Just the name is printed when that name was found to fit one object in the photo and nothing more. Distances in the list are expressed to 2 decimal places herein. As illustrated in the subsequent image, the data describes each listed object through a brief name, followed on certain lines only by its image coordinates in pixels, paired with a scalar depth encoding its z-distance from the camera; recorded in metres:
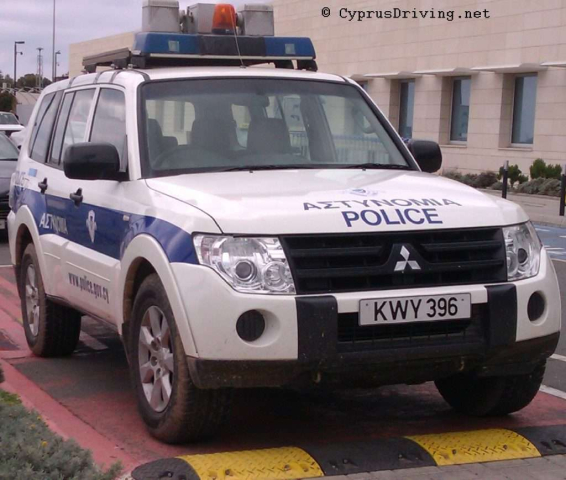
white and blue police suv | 4.73
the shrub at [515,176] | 26.75
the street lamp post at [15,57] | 105.41
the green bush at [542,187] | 24.89
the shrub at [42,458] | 3.69
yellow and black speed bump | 4.80
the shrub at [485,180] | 28.03
